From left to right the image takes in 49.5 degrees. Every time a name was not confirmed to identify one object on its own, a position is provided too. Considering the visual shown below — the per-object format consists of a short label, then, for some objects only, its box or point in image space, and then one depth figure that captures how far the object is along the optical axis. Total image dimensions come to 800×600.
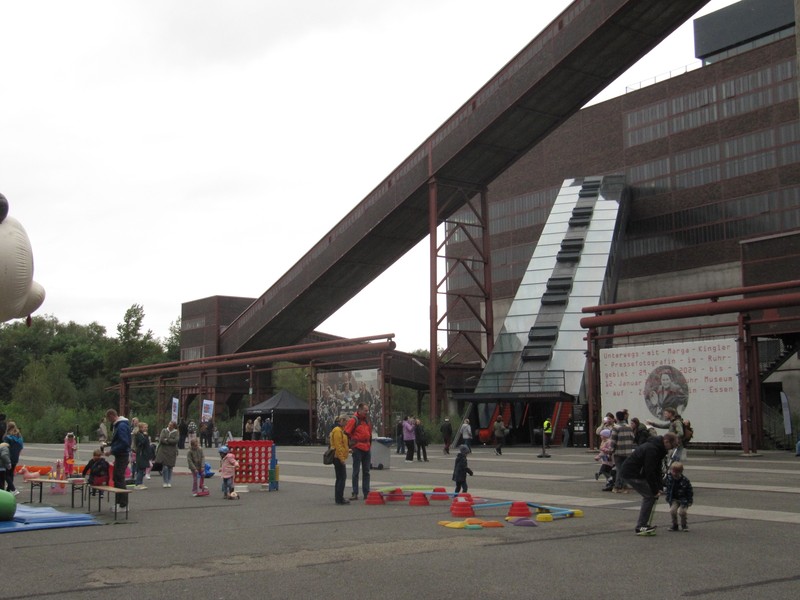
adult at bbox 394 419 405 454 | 34.09
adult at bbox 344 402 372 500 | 16.27
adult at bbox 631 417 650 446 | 17.66
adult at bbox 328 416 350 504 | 15.80
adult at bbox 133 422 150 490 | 20.94
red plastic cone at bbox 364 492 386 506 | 15.80
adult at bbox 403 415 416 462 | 29.45
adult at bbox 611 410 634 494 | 16.92
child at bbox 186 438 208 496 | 18.08
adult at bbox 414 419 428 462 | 29.62
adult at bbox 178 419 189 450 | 42.96
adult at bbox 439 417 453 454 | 34.81
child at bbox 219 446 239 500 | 17.33
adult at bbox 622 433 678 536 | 11.30
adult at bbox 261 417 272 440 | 43.16
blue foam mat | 12.62
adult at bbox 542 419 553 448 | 36.96
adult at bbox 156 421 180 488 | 20.80
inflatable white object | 10.82
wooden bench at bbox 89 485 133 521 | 13.76
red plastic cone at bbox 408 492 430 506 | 15.36
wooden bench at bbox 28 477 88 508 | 15.54
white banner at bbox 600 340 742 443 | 30.17
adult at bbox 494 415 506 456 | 33.76
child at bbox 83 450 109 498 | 15.30
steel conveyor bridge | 36.19
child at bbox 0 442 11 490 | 16.25
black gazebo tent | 47.41
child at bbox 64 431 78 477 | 24.70
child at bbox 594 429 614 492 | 17.80
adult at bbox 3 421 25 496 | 17.59
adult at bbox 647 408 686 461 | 17.02
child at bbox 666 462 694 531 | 11.61
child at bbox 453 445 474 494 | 15.90
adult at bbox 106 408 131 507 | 14.60
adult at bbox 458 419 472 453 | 30.52
